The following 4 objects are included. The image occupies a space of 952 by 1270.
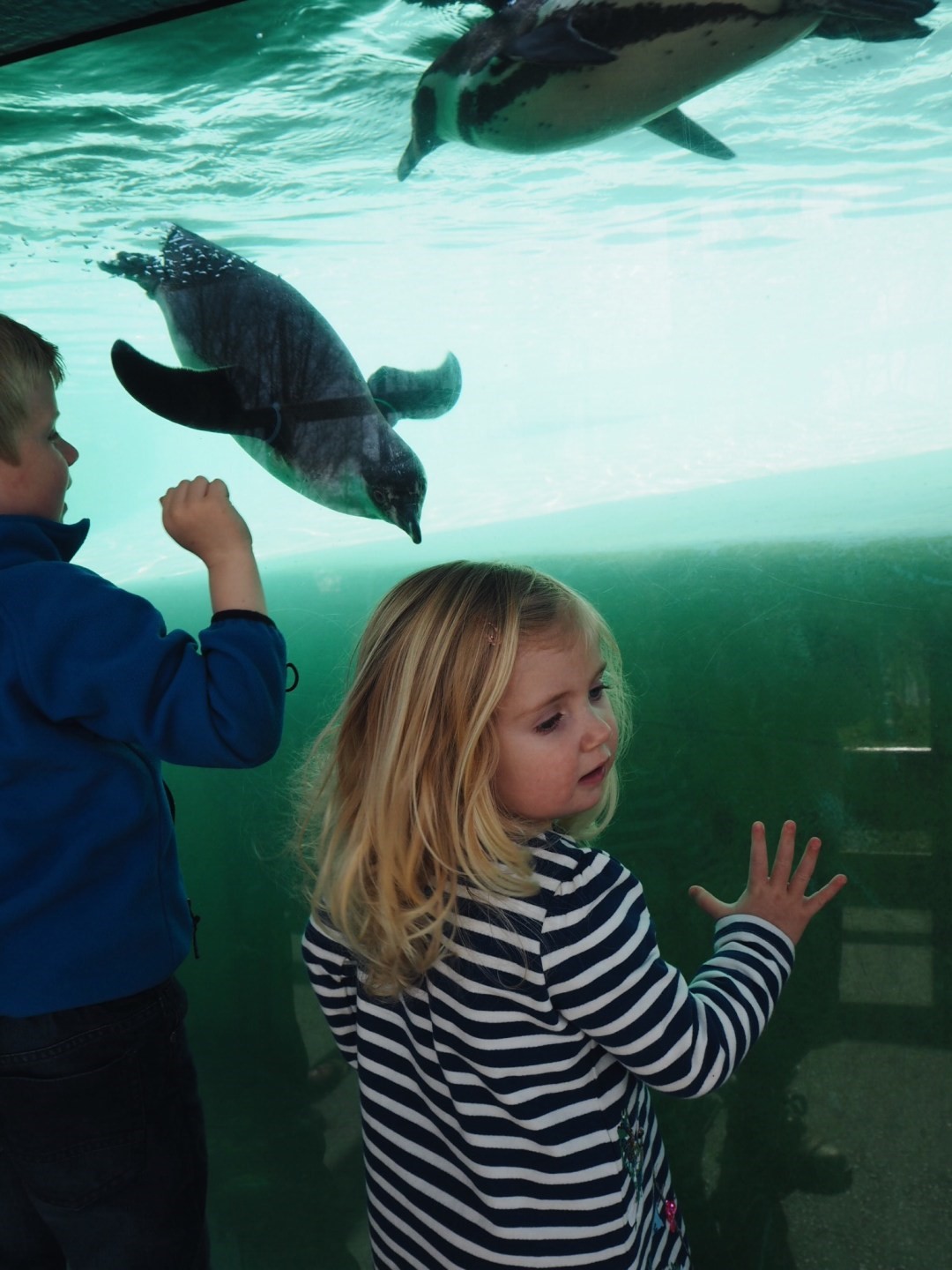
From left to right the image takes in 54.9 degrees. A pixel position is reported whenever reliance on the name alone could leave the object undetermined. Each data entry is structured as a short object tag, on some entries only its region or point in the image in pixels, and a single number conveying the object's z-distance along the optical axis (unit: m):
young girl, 0.80
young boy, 0.89
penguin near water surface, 1.26
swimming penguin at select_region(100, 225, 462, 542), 1.48
